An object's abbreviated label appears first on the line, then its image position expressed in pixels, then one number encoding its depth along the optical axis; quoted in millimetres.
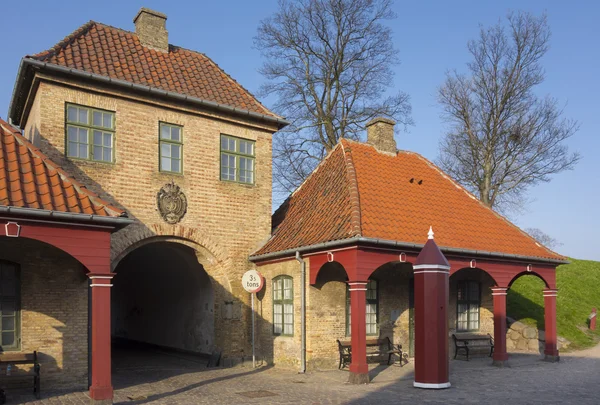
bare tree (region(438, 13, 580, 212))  28703
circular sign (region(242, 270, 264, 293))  16672
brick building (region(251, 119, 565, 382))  15047
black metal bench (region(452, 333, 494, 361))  18780
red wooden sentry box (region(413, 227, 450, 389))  11773
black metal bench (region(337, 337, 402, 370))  15797
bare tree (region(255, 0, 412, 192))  28469
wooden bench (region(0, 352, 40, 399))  11766
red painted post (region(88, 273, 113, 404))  10812
